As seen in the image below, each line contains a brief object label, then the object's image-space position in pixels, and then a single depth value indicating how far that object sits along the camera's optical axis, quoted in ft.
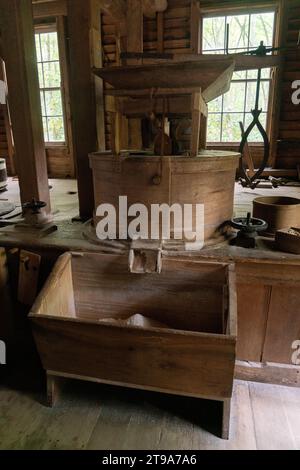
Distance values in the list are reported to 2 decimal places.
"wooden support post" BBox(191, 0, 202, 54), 16.96
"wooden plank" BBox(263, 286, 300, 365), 5.84
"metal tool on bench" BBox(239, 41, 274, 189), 6.78
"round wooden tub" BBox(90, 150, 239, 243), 6.08
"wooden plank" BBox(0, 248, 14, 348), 6.71
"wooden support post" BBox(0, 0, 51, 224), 6.93
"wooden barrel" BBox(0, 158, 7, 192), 13.61
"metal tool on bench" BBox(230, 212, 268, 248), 6.36
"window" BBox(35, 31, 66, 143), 19.39
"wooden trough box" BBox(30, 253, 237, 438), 4.64
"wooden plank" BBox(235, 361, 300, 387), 6.19
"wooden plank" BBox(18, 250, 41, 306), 6.77
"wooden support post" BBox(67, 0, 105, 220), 7.14
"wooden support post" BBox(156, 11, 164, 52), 17.54
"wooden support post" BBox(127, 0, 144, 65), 10.56
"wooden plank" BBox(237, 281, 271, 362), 5.96
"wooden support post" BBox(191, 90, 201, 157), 5.86
